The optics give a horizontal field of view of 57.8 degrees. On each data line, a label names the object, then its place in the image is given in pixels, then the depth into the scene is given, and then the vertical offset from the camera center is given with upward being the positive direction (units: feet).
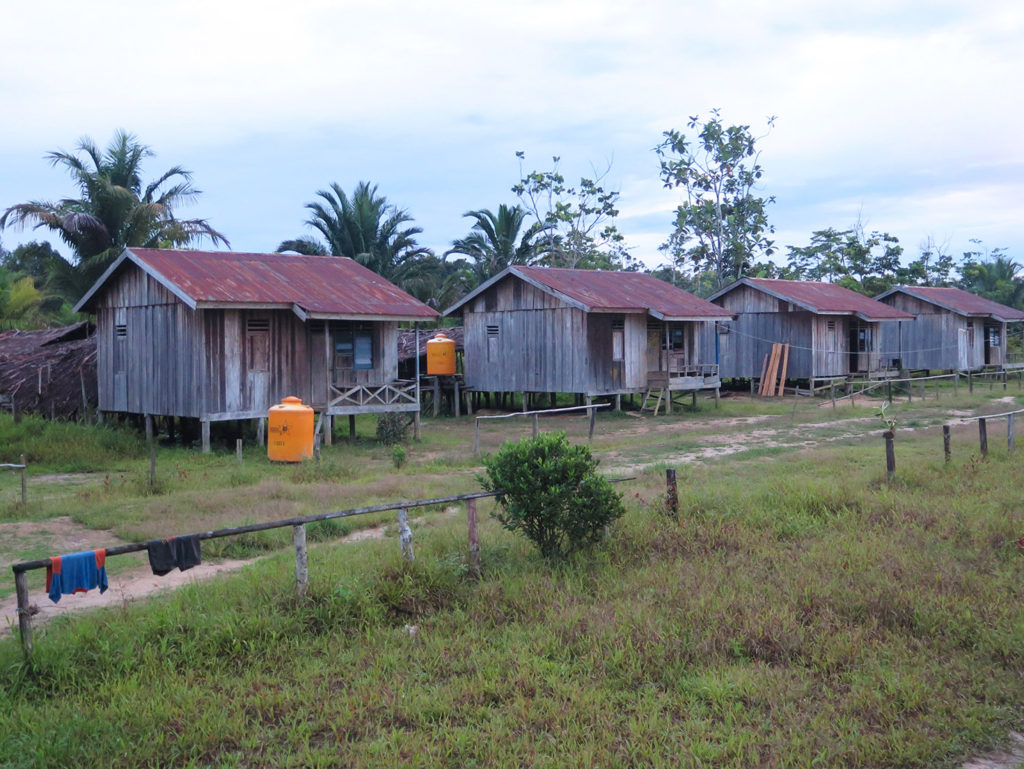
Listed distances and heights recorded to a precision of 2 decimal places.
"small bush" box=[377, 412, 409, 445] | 71.97 -3.44
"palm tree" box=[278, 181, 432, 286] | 119.96 +19.91
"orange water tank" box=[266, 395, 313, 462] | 58.75 -2.94
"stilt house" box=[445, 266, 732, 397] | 89.81 +4.77
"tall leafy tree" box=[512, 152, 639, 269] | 148.97 +24.91
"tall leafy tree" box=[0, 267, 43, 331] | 100.27 +10.11
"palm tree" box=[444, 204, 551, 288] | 130.93 +20.04
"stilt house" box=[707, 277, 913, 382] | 112.78 +6.17
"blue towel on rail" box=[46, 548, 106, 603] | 20.85 -4.12
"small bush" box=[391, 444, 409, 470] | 54.95 -4.32
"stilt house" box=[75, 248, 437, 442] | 65.36 +3.99
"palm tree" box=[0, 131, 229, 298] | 93.56 +17.97
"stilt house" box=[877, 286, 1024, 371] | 128.57 +6.50
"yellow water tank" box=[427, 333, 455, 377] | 100.73 +2.86
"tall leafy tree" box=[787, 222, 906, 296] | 162.50 +20.37
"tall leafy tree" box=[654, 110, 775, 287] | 153.28 +29.03
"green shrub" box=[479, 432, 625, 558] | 28.71 -3.50
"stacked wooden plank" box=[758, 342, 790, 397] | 112.88 +0.68
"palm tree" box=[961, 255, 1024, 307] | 172.86 +18.50
